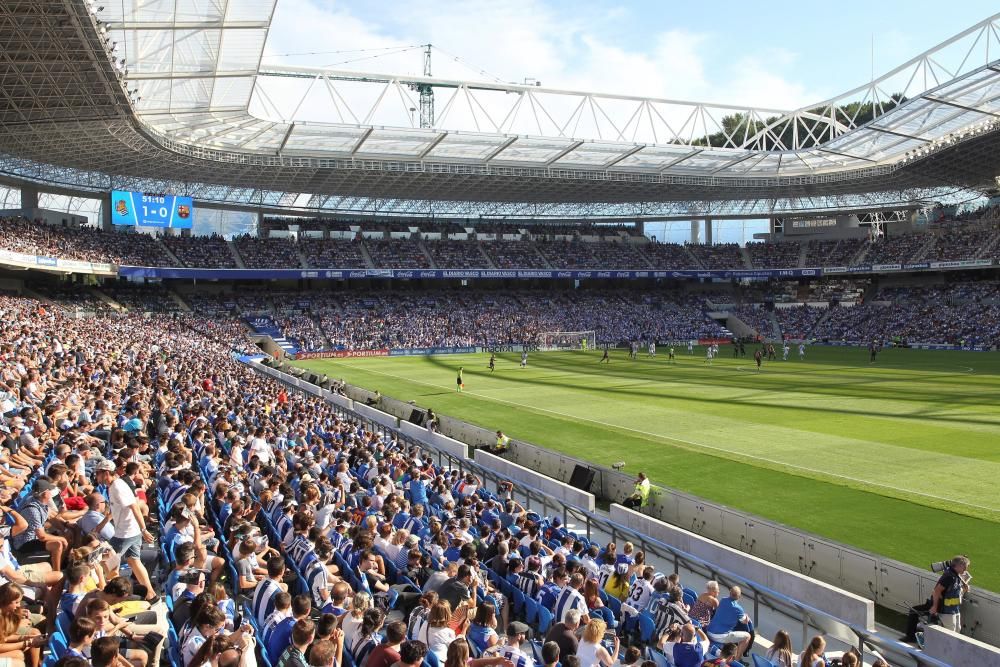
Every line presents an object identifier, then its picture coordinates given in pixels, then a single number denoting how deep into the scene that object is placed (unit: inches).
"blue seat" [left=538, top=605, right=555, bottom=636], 324.5
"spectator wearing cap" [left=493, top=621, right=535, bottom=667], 236.5
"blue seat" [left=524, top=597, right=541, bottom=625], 335.9
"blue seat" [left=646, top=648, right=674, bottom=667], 277.3
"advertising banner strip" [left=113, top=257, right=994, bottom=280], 2372.0
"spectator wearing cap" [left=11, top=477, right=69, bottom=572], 308.0
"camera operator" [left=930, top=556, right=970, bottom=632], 383.2
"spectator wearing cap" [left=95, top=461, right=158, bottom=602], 328.5
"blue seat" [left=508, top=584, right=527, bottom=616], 345.1
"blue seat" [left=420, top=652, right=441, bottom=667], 230.1
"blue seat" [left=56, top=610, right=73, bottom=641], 231.5
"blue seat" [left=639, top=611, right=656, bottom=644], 324.2
